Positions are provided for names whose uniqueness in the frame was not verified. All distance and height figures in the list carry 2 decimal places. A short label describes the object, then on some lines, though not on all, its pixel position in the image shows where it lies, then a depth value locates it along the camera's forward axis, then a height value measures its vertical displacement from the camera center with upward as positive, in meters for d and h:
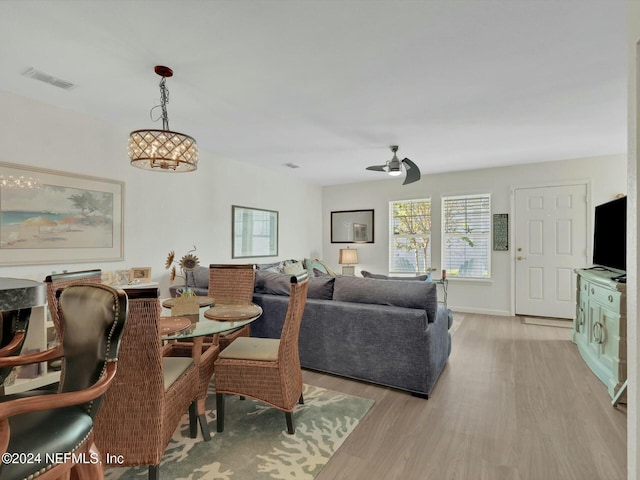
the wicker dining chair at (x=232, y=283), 2.98 -0.39
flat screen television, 2.99 +0.08
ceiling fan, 4.09 +0.94
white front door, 4.91 -0.06
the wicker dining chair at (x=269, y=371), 2.06 -0.85
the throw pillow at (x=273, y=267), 4.82 -0.40
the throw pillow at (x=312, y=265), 5.59 -0.42
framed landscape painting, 2.76 +0.21
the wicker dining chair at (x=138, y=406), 1.51 -0.81
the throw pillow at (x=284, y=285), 3.03 -0.43
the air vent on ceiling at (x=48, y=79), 2.45 +1.26
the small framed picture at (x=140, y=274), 3.54 -0.39
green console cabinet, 2.53 -0.75
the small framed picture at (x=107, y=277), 3.30 -0.39
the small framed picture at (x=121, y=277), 3.42 -0.40
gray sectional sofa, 2.57 -0.74
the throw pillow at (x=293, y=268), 5.08 -0.44
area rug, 1.72 -1.24
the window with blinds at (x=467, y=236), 5.56 +0.11
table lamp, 6.41 -0.32
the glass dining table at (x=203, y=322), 1.84 -0.52
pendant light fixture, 2.14 +0.61
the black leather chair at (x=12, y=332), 1.23 -0.37
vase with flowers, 2.84 -0.20
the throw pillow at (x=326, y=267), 5.61 -0.47
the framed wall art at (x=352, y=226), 6.64 +0.31
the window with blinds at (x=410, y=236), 6.07 +0.11
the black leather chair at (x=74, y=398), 0.88 -0.47
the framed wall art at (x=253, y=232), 5.04 +0.13
